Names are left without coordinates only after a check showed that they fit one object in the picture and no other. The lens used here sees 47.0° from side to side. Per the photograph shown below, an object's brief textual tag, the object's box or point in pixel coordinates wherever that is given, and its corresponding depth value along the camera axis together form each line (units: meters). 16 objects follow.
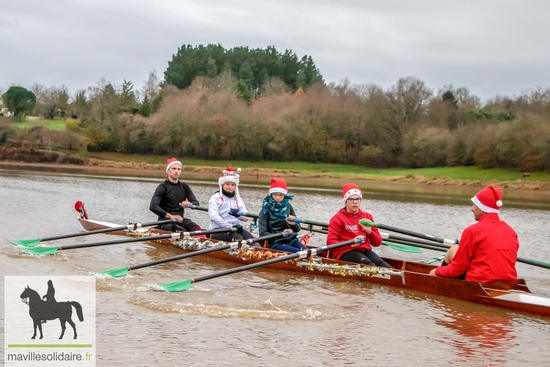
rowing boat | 9.26
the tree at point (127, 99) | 74.09
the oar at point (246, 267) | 9.50
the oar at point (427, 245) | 12.59
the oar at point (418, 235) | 11.33
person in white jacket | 13.04
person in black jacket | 14.09
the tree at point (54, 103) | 88.50
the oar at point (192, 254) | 10.22
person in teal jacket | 11.88
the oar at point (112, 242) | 12.15
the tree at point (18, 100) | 85.62
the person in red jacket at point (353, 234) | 10.92
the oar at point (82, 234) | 13.12
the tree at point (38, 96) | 91.25
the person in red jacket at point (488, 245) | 8.95
